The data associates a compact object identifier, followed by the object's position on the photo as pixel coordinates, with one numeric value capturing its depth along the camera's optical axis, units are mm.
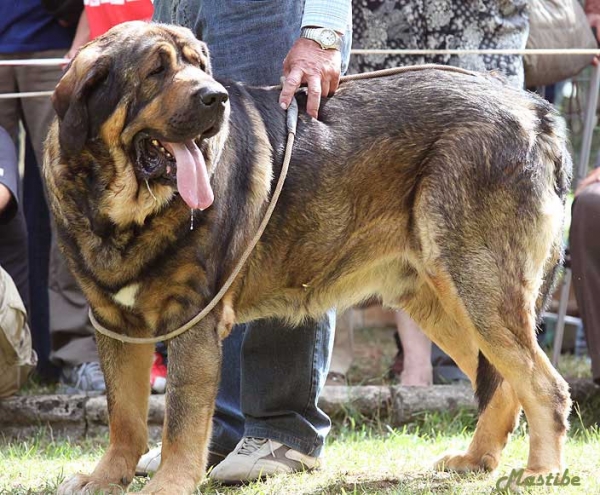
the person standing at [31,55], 5902
